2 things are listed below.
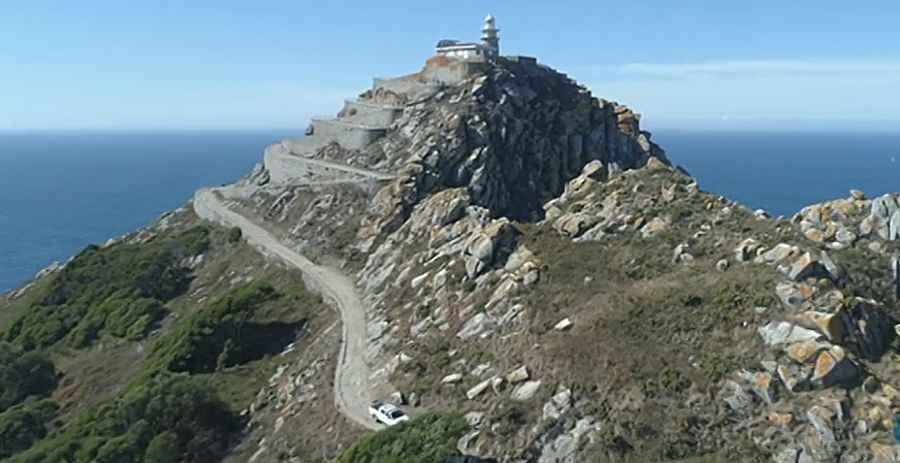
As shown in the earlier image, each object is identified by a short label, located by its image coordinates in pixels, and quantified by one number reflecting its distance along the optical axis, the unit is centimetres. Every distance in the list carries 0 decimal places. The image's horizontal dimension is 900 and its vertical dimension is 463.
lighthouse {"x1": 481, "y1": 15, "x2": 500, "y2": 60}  8988
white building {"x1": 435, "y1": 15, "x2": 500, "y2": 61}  8406
